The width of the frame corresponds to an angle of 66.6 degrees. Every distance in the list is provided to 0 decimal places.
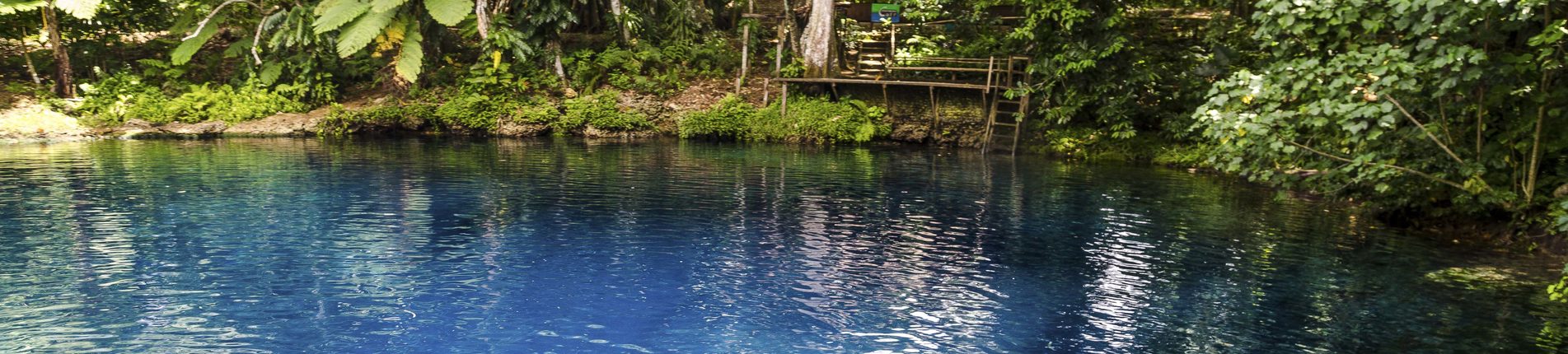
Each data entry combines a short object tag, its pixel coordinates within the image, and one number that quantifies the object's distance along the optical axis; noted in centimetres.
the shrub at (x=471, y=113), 2630
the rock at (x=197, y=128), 2541
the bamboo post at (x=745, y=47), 2628
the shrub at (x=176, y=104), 2575
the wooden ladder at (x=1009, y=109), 2336
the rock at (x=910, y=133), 2512
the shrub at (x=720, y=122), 2584
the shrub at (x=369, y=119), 2570
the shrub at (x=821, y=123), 2523
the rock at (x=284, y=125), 2575
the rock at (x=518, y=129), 2622
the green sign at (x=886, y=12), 2591
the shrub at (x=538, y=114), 2631
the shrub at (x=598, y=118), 2641
